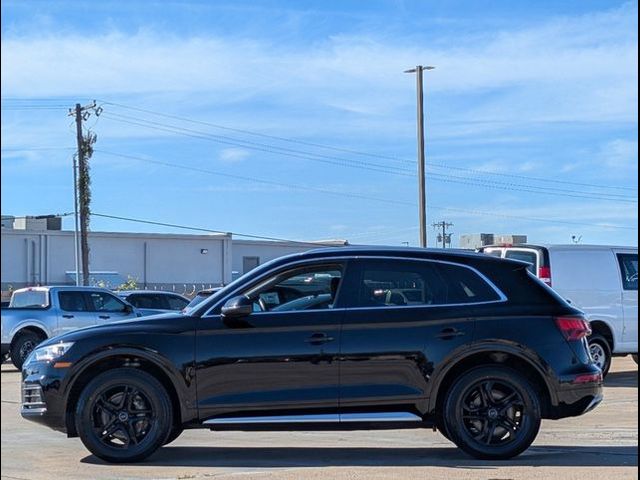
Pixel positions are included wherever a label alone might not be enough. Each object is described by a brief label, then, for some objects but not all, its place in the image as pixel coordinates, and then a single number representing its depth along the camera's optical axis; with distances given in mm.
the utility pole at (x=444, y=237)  74219
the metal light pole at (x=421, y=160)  34812
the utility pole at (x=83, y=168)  42750
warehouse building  54812
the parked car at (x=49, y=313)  22125
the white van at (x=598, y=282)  16578
